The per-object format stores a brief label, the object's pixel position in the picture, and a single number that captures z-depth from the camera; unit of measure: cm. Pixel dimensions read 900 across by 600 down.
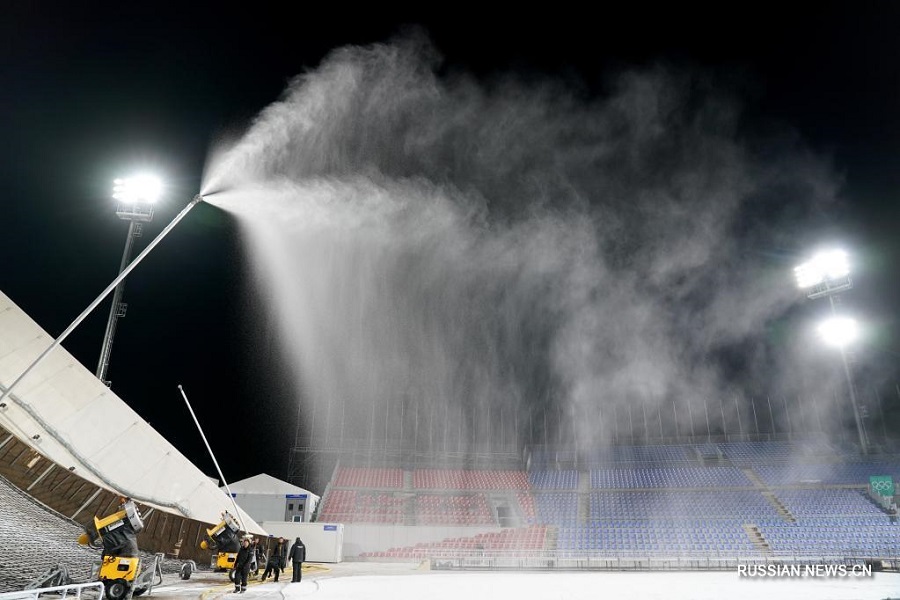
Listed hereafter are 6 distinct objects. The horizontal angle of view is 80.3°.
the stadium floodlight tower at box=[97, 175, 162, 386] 2164
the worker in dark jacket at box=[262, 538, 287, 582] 1641
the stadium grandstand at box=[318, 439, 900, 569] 3353
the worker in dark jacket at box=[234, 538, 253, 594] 1265
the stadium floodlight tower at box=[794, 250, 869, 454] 3819
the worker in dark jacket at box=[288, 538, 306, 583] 1614
